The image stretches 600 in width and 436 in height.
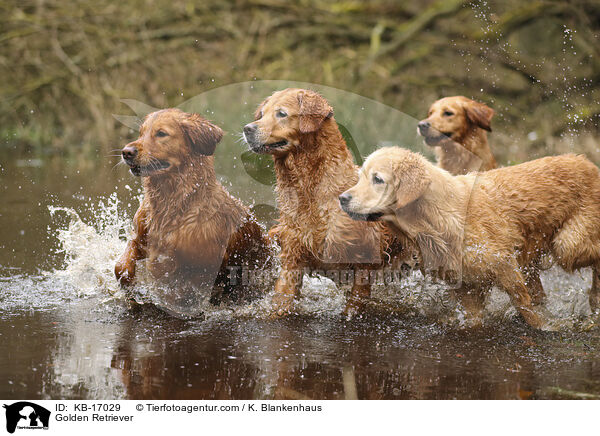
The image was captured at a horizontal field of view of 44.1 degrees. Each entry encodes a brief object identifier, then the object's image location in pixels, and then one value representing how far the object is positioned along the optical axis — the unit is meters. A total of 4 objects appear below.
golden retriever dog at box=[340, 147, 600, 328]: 4.59
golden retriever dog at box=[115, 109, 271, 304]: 5.02
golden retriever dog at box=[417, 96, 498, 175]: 6.86
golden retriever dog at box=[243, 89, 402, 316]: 4.89
